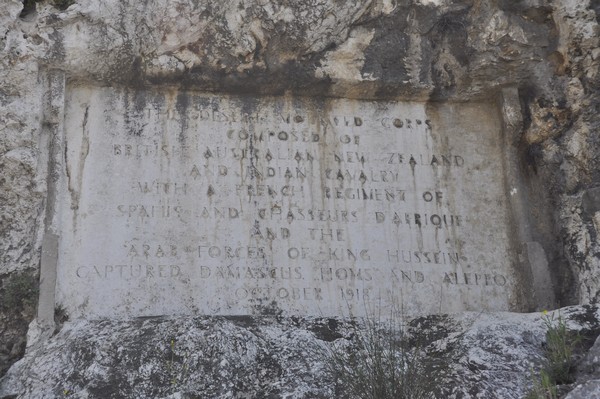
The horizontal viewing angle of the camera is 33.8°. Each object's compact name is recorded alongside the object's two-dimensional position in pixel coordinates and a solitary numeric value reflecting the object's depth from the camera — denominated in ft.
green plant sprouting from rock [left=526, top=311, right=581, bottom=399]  24.66
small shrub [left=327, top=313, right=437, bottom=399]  24.93
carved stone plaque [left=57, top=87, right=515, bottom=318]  31.91
